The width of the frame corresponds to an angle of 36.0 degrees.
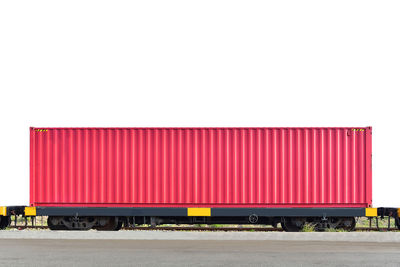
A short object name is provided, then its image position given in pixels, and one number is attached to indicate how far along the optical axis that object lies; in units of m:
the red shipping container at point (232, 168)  17.45
